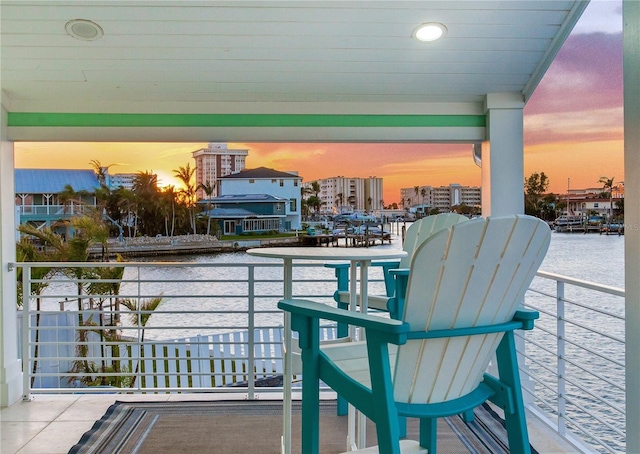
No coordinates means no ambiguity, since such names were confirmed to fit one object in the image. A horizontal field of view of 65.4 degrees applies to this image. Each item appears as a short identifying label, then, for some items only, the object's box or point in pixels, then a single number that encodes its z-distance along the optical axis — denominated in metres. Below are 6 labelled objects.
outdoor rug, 2.64
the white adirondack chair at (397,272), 2.72
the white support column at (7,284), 3.28
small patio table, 2.04
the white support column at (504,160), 3.33
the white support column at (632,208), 1.34
